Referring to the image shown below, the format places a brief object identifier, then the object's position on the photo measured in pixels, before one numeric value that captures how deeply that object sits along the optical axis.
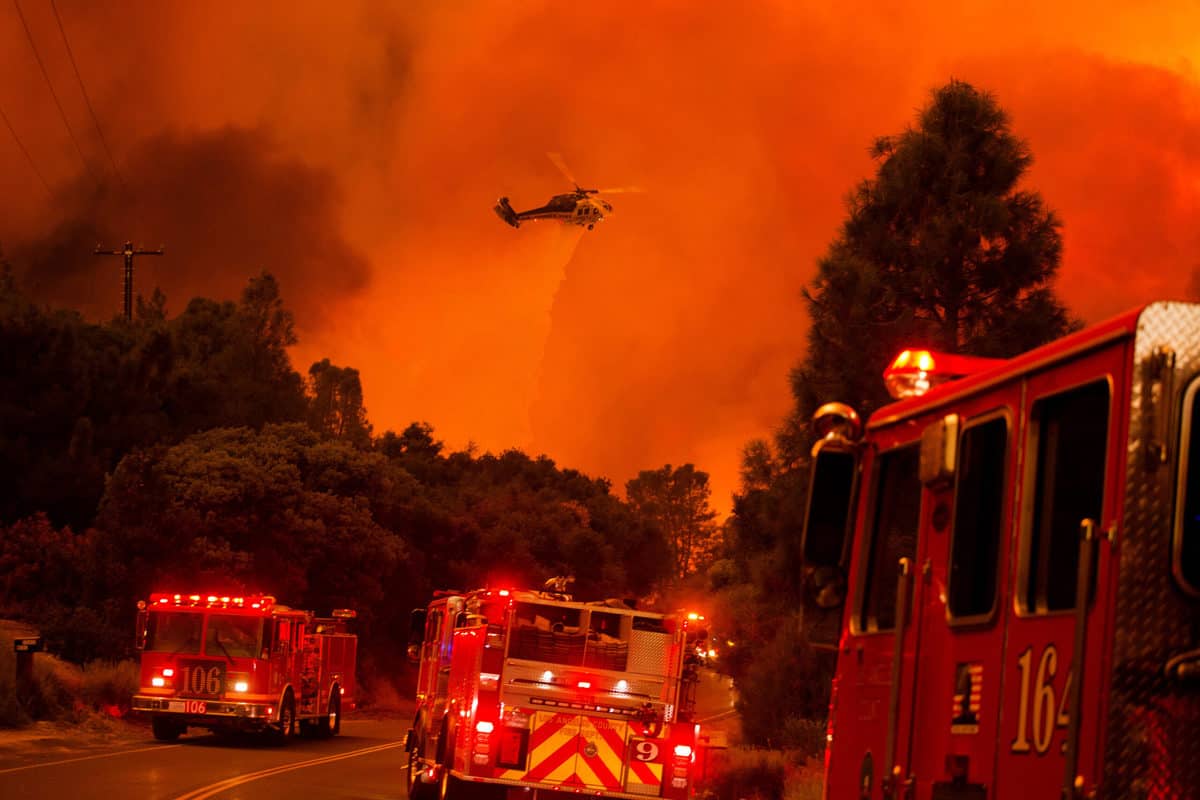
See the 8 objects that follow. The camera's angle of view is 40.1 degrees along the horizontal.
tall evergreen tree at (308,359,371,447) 72.69
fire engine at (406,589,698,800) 16.70
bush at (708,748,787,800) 20.06
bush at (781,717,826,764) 19.98
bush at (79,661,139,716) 31.44
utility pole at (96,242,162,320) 60.06
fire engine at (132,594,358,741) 28.11
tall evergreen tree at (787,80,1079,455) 19.03
